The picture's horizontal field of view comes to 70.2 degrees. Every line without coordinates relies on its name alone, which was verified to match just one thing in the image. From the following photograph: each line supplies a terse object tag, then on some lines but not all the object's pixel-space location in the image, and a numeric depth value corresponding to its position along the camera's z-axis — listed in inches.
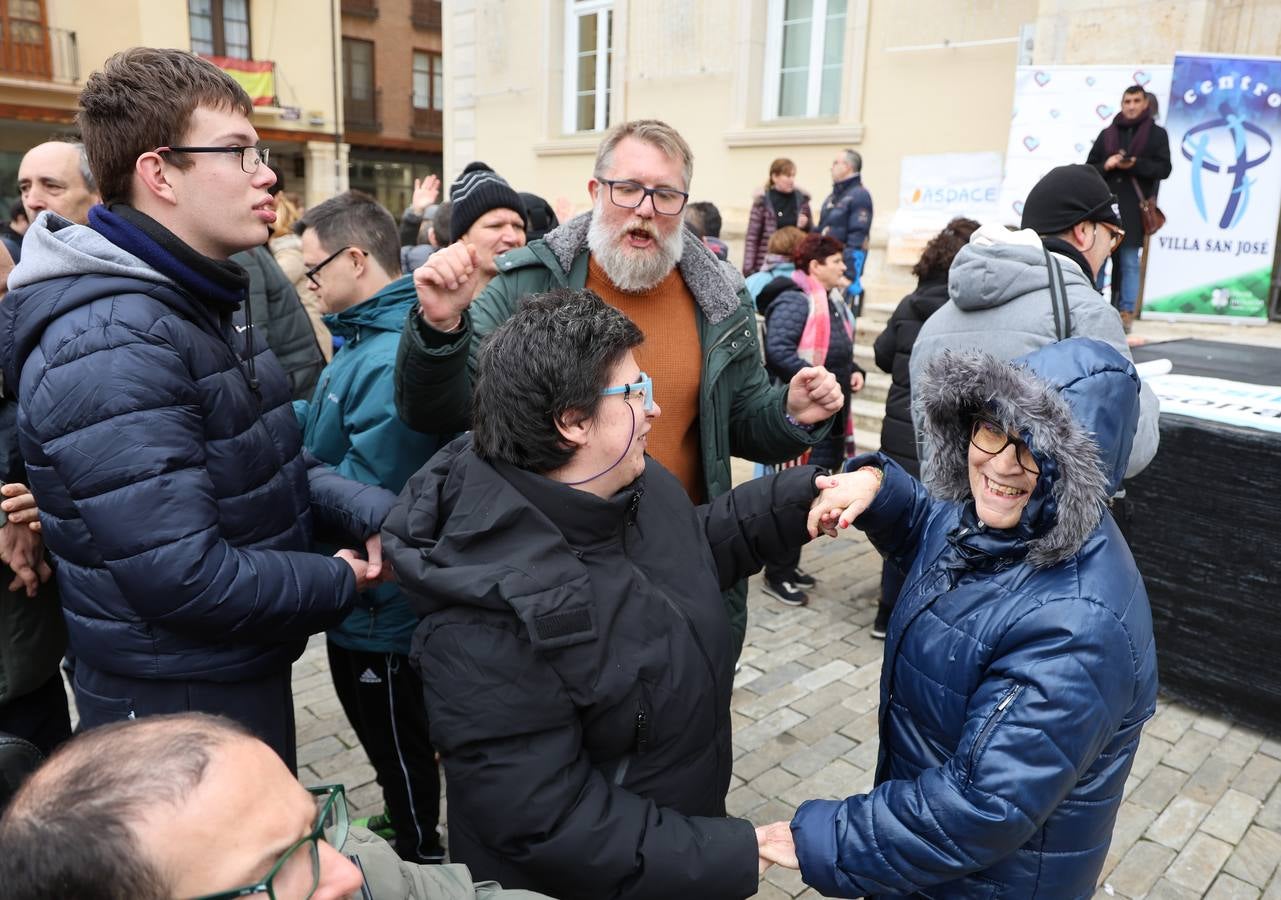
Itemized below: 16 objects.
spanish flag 1004.6
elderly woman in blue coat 59.7
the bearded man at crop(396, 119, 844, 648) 105.9
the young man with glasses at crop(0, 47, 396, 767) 66.8
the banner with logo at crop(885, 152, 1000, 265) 375.9
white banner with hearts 316.5
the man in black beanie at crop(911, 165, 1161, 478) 115.4
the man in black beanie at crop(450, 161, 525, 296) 151.6
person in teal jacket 104.2
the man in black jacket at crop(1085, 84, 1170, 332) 295.6
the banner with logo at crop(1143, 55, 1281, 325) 304.2
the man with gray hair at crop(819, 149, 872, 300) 375.6
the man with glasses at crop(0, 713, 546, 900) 37.0
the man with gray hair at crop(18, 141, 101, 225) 136.2
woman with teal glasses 60.7
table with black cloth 146.9
